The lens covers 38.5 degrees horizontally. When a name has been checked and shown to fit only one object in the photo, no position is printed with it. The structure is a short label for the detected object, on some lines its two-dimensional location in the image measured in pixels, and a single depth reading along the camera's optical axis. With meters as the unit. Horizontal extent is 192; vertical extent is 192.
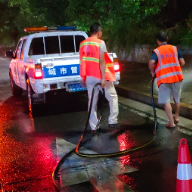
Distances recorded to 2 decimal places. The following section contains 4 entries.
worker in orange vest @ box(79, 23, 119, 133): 4.68
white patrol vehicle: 5.94
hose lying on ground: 3.51
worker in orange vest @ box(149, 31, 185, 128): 4.79
